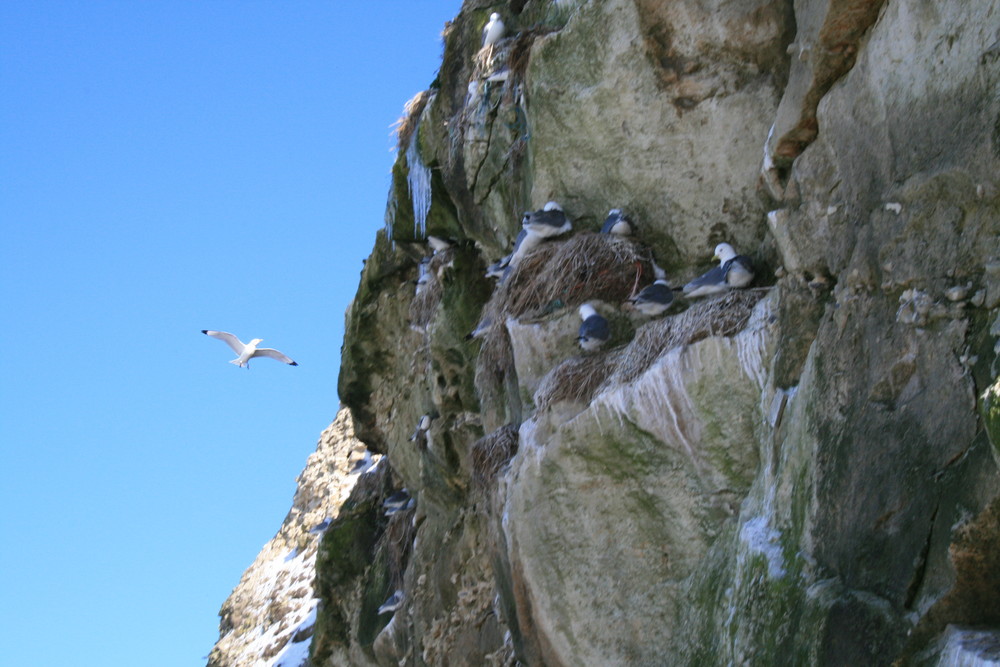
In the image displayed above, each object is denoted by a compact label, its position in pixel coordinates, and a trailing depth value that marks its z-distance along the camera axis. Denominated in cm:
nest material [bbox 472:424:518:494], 1886
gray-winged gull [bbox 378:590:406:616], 2569
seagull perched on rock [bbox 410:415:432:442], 2467
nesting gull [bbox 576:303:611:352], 1714
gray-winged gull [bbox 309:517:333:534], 3200
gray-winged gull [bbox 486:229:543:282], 1930
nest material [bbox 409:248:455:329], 2516
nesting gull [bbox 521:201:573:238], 1916
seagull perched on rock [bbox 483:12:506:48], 2252
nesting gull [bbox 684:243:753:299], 1598
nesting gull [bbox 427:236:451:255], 2511
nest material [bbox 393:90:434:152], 2609
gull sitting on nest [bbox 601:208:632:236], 1852
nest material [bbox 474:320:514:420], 1958
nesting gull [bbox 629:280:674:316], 1708
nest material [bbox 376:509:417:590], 2672
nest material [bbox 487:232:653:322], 1827
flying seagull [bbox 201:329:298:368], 2784
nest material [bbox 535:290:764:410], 1520
